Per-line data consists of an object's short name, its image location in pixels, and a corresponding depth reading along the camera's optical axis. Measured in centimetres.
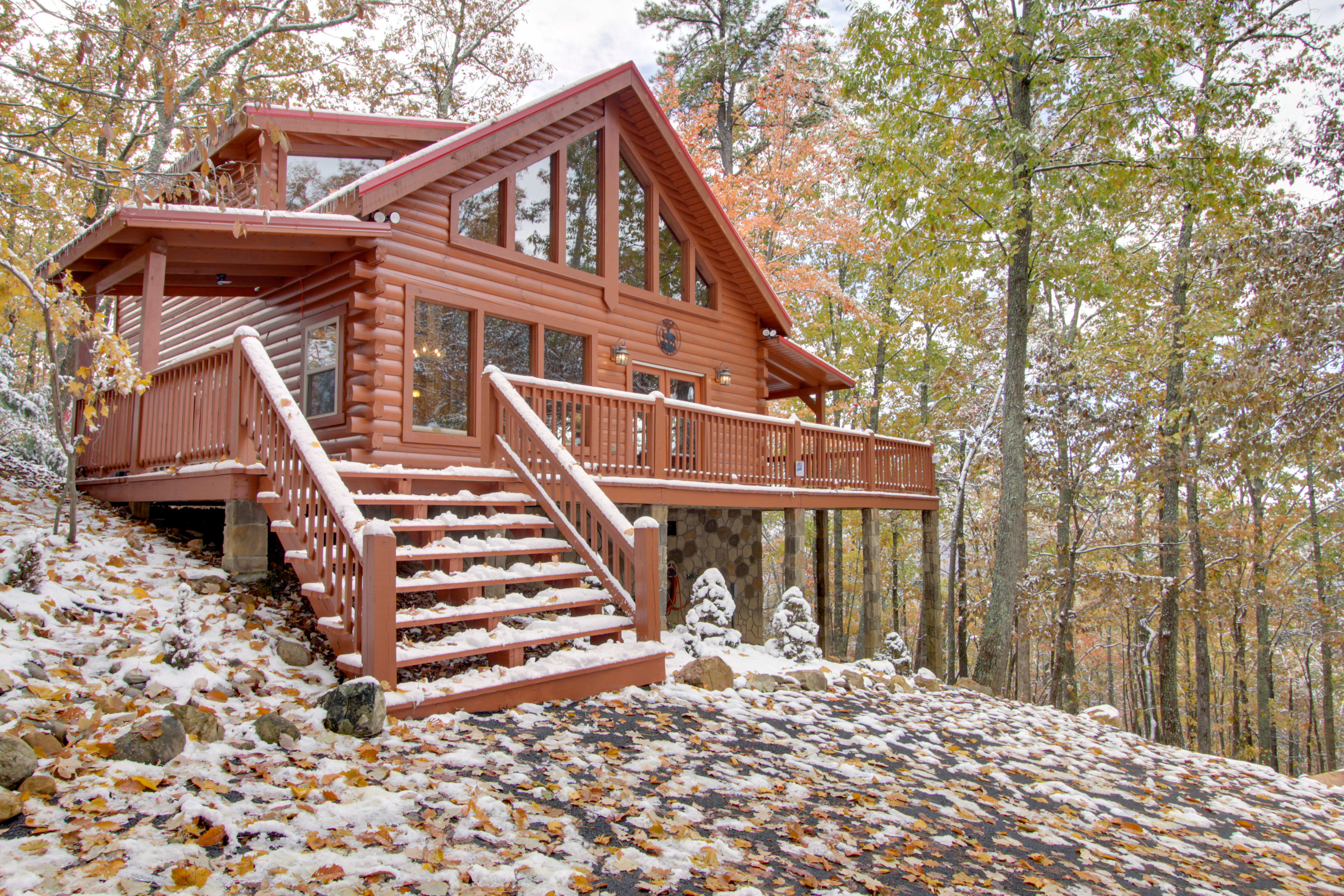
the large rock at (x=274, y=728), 383
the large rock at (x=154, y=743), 337
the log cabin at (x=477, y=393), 557
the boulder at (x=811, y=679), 748
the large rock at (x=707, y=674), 652
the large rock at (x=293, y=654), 511
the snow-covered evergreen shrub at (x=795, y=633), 883
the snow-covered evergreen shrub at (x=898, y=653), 1055
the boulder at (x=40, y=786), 299
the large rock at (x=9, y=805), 277
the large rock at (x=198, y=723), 371
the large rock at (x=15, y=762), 298
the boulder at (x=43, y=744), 330
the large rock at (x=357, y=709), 407
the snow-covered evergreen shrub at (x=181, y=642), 455
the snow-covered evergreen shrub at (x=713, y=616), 860
